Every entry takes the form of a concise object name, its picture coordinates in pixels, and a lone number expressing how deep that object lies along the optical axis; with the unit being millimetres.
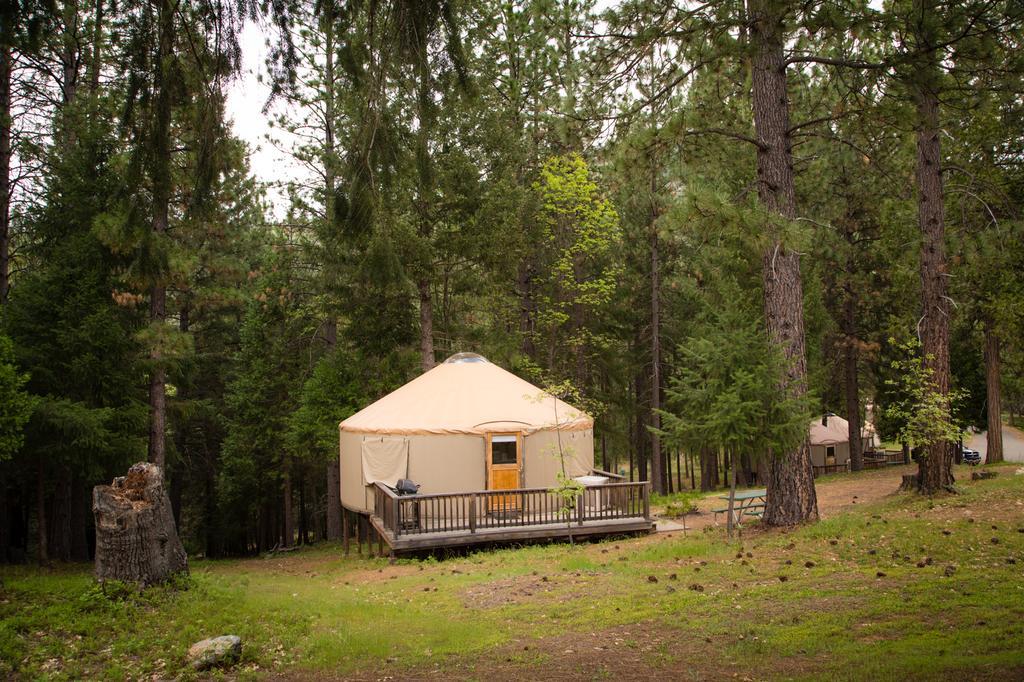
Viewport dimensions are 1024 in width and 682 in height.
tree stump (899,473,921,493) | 11652
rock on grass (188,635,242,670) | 5098
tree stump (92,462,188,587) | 6582
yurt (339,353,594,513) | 13148
